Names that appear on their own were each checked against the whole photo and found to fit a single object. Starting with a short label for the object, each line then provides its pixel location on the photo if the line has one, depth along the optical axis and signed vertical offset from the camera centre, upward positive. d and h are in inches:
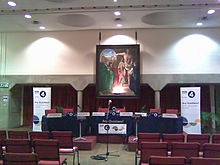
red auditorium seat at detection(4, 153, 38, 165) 116.9 -40.8
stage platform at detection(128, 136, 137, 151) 251.9 -69.9
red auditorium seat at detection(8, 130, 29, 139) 196.9 -43.6
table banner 275.1 -53.0
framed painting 396.2 +46.4
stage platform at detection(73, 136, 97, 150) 259.3 -70.8
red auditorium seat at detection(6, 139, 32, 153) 155.5 -43.7
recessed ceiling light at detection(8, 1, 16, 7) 295.4 +139.6
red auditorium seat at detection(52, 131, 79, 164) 180.8 -46.4
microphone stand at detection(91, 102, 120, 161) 216.9 -74.8
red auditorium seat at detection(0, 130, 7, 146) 191.6 -42.8
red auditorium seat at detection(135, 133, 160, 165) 186.2 -43.9
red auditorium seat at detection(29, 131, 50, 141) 190.4 -42.9
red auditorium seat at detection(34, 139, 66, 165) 147.4 -46.2
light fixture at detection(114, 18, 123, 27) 359.9 +137.6
